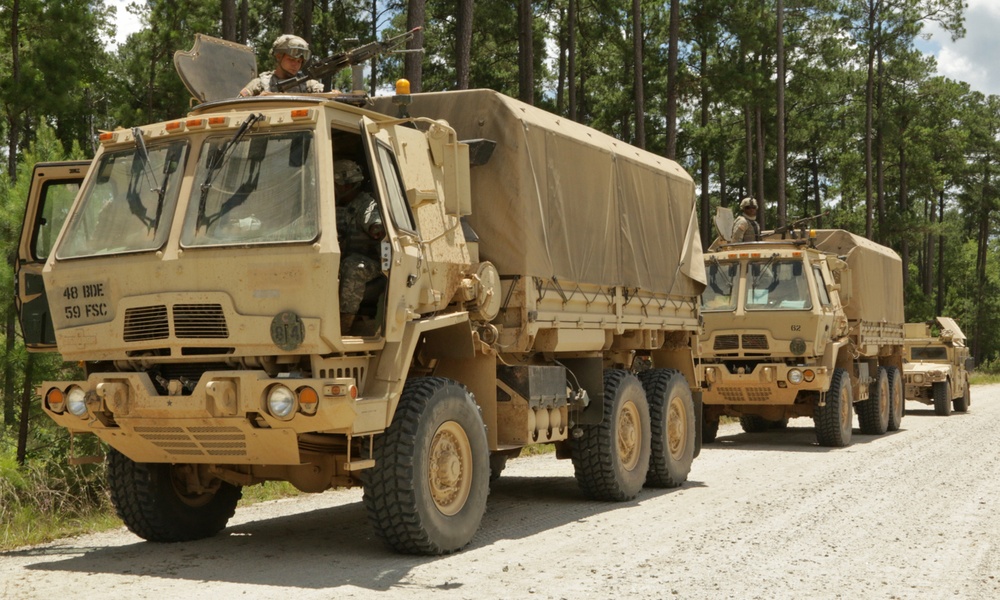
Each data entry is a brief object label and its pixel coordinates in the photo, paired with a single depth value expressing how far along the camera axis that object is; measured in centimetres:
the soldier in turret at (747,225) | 1838
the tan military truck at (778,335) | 1659
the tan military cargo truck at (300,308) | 725
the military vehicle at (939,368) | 2594
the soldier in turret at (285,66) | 884
